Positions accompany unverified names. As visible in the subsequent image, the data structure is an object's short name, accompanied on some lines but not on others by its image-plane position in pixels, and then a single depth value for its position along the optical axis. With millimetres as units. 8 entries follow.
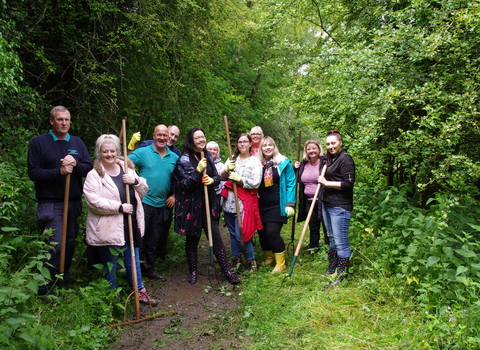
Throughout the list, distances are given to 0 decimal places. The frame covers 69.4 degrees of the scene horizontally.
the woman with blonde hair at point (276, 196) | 4746
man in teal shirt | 4562
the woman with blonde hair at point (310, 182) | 4933
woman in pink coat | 3508
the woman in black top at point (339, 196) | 4023
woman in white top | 4660
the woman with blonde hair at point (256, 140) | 4930
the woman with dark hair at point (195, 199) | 4395
